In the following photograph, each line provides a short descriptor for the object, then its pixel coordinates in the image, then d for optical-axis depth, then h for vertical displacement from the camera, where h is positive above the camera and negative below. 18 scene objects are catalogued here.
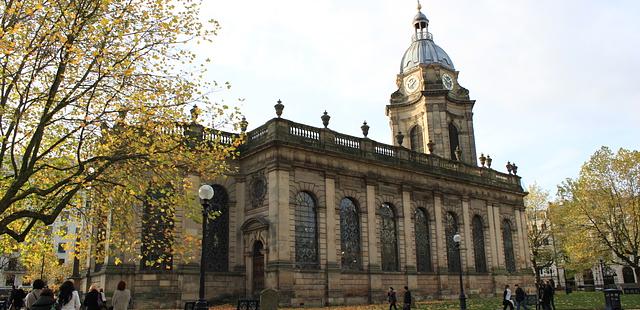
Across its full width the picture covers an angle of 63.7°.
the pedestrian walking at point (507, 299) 21.43 -1.43
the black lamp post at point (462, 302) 22.69 -1.59
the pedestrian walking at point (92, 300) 12.41 -0.61
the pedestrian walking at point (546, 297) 21.06 -1.35
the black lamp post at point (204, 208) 13.73 +1.78
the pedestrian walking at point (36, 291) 12.43 -0.37
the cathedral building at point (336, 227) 25.92 +2.35
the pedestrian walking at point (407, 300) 22.40 -1.42
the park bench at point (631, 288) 42.35 -2.19
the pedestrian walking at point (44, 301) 10.82 -0.53
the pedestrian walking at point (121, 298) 12.53 -0.59
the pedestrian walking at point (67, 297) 11.19 -0.47
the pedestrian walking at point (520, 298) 22.22 -1.44
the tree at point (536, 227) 54.53 +3.86
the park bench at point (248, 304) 20.25 -1.35
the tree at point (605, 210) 40.53 +4.04
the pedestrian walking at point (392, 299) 23.11 -1.41
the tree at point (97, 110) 12.96 +4.42
